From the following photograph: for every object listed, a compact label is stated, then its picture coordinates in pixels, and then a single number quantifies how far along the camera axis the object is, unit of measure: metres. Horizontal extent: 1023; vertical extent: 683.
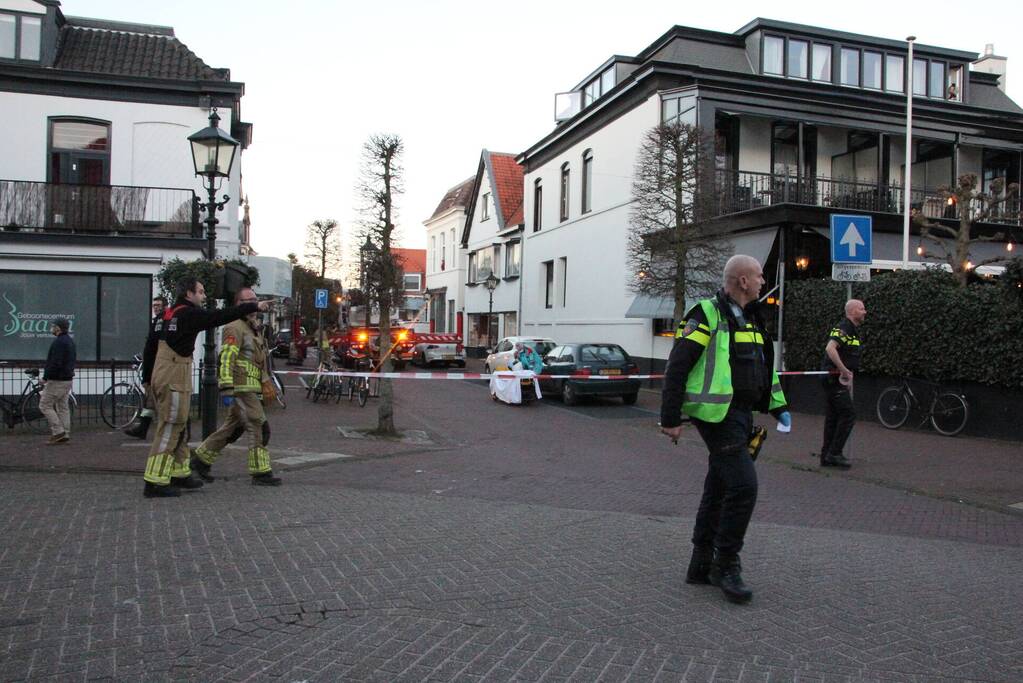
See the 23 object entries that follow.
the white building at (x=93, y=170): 15.82
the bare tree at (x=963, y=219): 16.22
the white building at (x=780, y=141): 21.53
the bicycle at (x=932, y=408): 12.95
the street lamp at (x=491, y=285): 37.34
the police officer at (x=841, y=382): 9.64
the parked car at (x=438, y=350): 31.66
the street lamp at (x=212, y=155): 10.28
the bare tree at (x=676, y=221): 16.16
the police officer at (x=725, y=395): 4.57
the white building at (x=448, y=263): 46.72
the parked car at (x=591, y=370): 18.44
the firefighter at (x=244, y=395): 7.72
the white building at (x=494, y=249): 38.09
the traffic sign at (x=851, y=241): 10.66
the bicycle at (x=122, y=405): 12.66
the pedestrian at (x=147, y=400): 10.47
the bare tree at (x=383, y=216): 13.23
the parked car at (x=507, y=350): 21.86
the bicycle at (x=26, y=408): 11.88
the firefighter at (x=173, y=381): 7.14
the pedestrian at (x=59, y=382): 11.02
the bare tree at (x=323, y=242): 46.88
